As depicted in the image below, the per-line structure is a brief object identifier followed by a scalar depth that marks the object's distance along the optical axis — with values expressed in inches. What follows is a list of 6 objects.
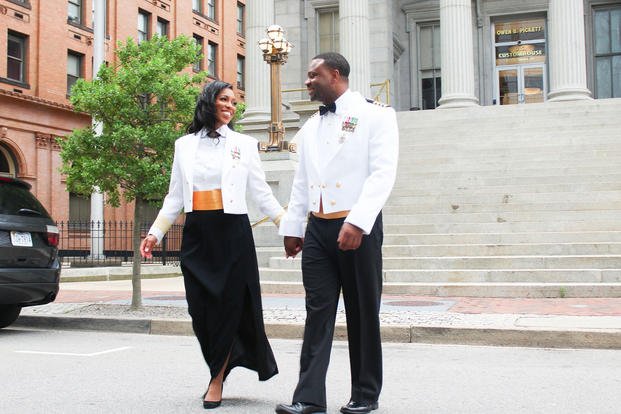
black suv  346.9
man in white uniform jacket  181.0
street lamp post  670.5
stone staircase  487.8
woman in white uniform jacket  203.9
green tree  419.8
